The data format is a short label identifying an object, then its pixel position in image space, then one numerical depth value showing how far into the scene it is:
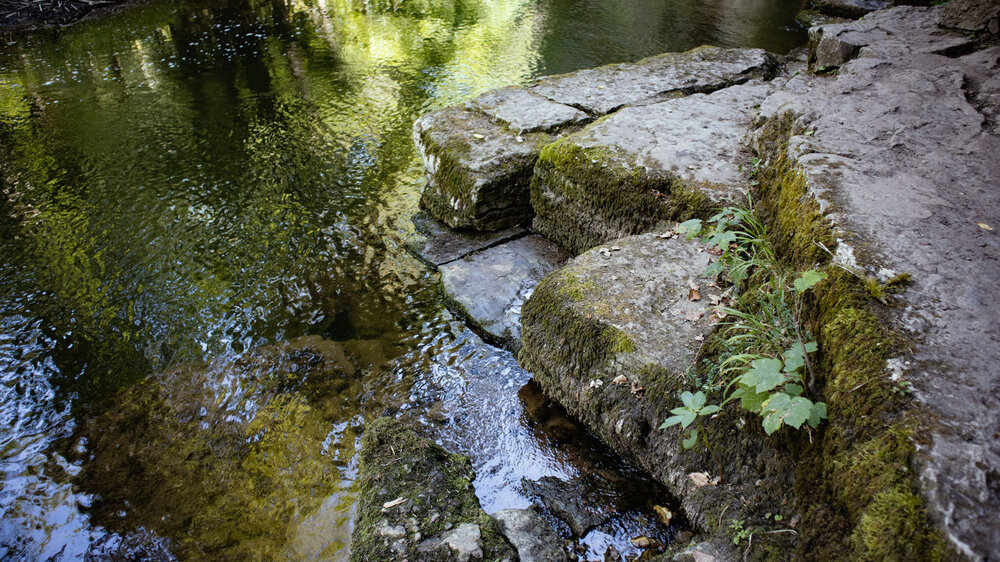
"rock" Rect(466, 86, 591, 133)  4.29
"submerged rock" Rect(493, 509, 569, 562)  2.01
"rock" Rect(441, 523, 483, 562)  1.87
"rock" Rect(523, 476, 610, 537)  2.21
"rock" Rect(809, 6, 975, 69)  4.04
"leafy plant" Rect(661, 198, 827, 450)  1.58
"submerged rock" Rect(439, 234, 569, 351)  3.33
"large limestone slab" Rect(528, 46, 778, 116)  4.70
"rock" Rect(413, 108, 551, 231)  3.95
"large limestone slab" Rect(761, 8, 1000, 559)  1.22
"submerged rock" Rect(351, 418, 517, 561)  1.92
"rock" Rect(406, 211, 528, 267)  4.00
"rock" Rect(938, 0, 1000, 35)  4.10
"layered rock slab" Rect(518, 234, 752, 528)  2.21
